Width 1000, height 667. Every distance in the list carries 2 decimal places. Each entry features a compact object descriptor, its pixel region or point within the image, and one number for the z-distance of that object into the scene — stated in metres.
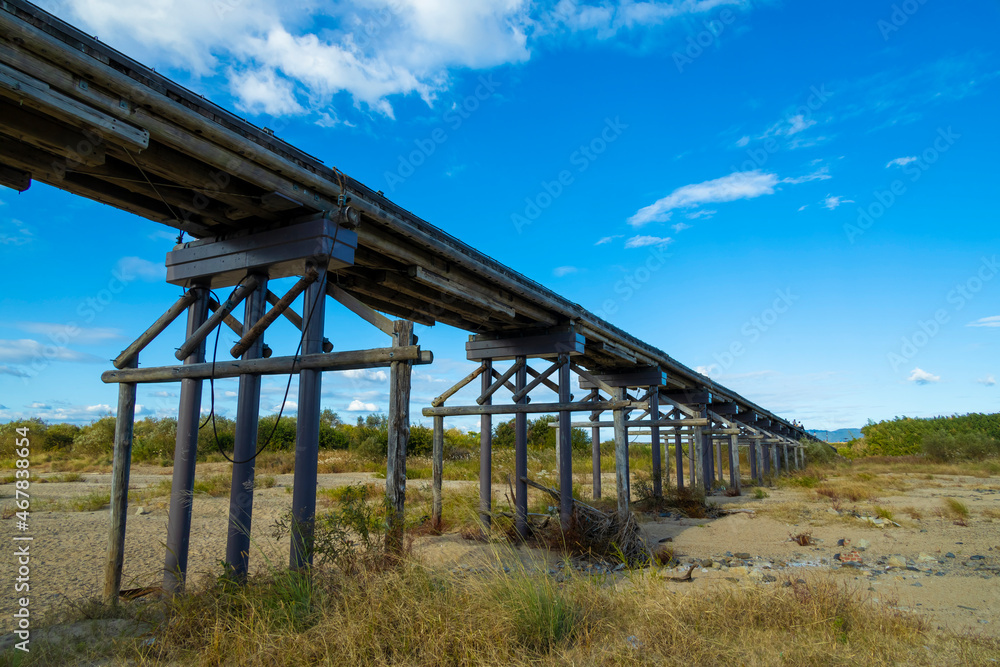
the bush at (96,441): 28.11
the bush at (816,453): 42.47
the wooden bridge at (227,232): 3.86
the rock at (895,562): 8.22
